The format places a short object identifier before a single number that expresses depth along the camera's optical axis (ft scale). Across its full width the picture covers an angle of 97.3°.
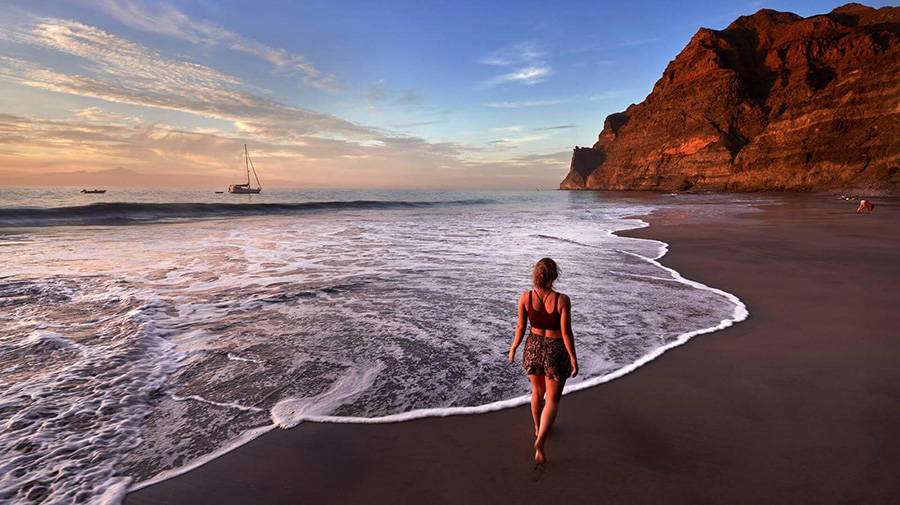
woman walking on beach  9.55
